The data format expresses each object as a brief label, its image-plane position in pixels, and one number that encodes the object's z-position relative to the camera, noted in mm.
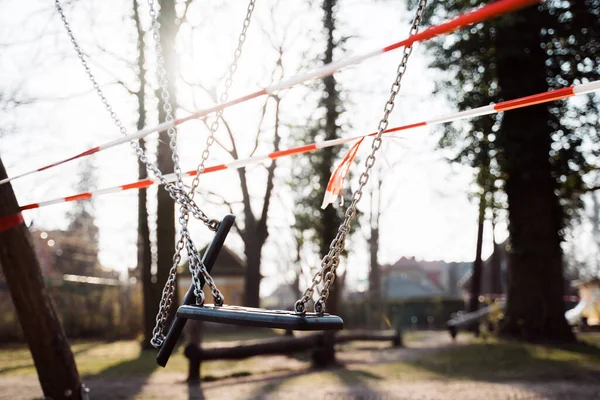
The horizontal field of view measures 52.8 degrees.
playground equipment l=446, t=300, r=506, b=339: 18562
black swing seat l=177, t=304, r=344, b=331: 2342
